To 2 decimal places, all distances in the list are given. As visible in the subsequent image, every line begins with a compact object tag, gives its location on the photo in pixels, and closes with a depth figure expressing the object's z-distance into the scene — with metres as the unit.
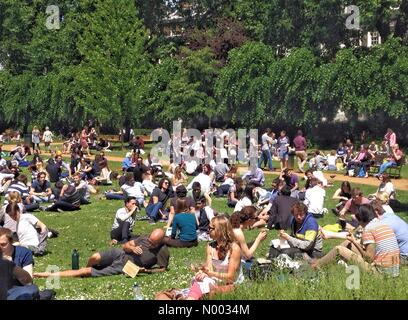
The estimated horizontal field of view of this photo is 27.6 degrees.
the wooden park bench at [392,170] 29.28
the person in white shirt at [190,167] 29.53
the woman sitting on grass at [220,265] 11.49
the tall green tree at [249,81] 46.72
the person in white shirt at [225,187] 24.34
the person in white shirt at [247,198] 19.69
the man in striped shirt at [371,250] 12.84
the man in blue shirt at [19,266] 11.24
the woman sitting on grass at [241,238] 13.22
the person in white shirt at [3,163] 27.56
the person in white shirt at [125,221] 16.91
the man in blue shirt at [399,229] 13.70
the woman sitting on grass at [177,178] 23.86
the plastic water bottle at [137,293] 11.89
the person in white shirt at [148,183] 23.43
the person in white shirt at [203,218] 17.94
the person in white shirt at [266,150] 31.53
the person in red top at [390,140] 31.62
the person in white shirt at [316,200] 20.70
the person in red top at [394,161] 29.14
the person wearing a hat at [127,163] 29.44
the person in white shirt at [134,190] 22.33
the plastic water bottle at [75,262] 14.74
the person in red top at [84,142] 37.72
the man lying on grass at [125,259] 14.02
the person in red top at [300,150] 31.84
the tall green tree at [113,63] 45.56
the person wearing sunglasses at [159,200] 20.39
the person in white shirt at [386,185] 21.35
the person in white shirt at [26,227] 15.62
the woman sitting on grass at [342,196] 20.89
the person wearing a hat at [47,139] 45.87
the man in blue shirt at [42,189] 23.28
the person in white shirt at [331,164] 32.19
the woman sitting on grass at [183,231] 16.80
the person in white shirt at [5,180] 24.23
